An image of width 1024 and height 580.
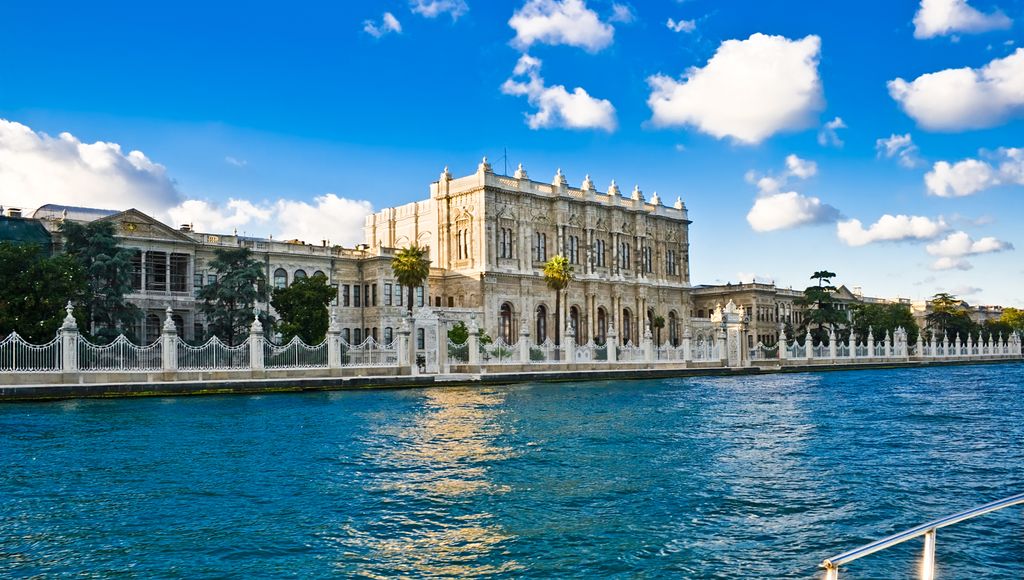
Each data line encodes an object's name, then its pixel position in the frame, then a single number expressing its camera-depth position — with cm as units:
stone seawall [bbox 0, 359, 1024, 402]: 2772
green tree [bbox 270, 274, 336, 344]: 4303
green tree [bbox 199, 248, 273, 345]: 4431
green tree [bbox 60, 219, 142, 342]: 4041
